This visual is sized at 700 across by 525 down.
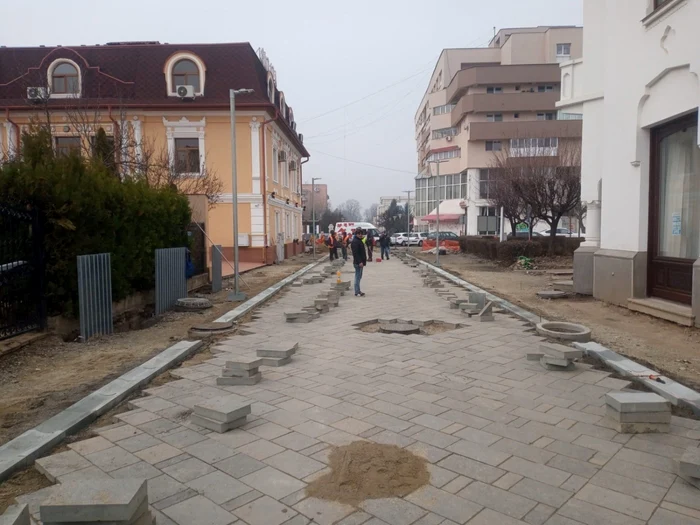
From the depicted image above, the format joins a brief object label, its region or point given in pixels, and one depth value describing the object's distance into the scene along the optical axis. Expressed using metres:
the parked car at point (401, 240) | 54.34
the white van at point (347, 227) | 48.19
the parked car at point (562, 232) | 45.30
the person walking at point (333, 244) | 29.20
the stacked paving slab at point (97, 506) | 2.75
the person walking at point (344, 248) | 31.34
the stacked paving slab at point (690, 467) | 3.38
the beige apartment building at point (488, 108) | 49.62
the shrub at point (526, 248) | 23.86
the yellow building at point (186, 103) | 24.77
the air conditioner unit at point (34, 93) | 19.56
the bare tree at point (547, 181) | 23.86
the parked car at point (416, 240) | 53.84
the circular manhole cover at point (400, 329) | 8.72
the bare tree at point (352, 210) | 152.77
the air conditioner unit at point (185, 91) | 24.89
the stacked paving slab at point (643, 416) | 4.34
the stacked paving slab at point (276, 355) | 6.64
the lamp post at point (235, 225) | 12.82
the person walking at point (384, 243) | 30.38
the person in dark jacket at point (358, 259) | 13.67
